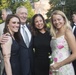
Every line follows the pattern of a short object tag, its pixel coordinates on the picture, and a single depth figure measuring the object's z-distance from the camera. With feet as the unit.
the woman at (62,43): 6.48
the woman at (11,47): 6.46
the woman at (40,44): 7.88
